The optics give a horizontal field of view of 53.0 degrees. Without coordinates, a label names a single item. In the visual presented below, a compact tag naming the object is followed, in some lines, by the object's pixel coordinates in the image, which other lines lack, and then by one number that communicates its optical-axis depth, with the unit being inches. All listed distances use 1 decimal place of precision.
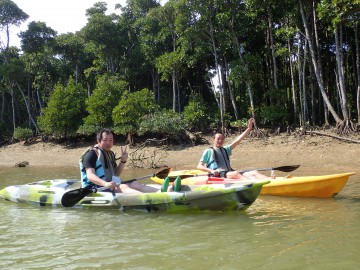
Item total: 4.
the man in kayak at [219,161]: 281.0
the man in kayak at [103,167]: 224.4
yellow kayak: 261.9
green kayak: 208.4
